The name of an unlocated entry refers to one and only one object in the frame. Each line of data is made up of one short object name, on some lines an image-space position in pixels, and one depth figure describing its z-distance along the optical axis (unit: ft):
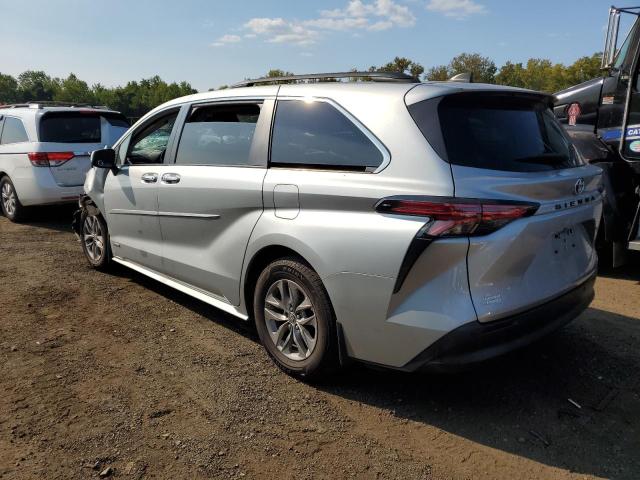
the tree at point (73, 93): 412.57
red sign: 21.84
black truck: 17.49
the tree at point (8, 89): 424.46
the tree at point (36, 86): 428.56
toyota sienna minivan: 8.60
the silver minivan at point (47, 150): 26.12
